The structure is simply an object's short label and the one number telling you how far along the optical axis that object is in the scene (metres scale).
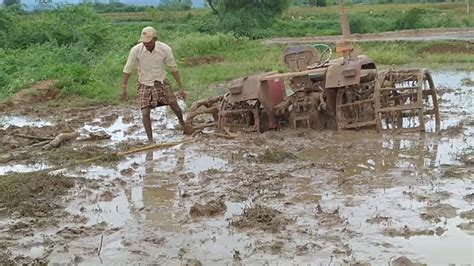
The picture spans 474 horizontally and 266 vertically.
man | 10.07
